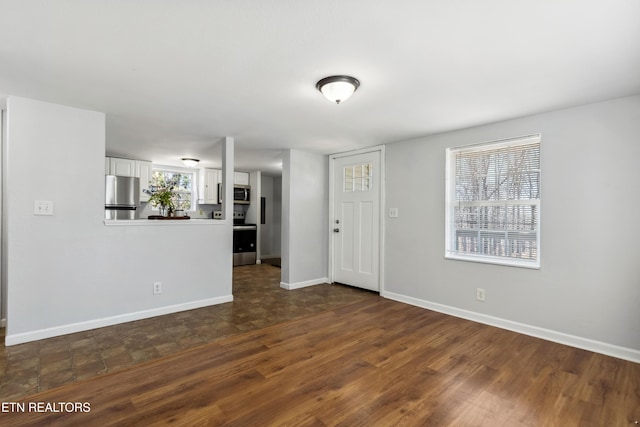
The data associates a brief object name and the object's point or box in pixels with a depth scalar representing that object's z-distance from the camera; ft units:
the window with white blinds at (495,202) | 10.10
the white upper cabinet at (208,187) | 21.86
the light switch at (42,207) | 9.07
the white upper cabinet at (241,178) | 23.14
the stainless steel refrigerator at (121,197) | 16.76
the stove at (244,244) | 22.44
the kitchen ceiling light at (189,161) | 18.11
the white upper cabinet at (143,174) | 18.69
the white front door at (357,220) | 14.80
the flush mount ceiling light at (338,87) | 7.29
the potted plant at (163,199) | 12.57
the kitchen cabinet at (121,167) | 17.61
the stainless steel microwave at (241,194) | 23.01
